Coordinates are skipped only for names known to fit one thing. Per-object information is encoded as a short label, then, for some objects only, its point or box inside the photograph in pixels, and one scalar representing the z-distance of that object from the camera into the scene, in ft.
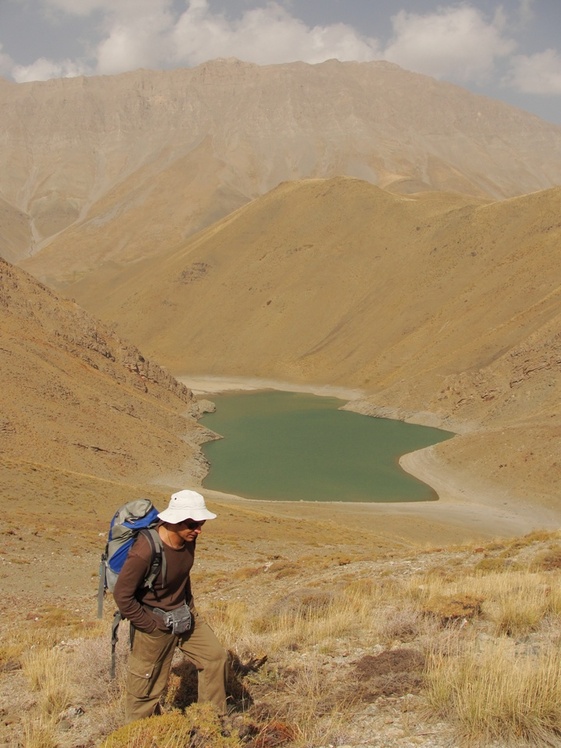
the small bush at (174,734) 16.90
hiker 19.01
